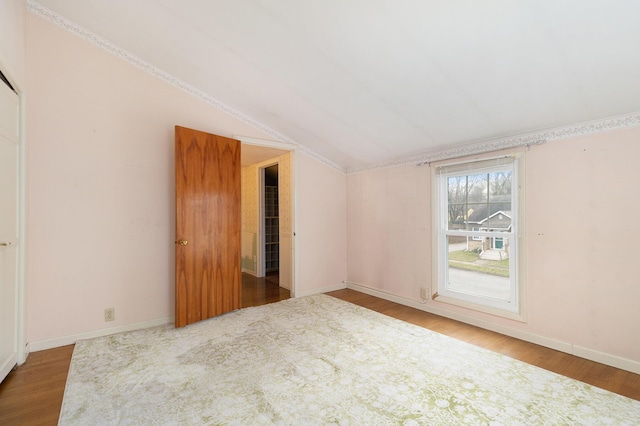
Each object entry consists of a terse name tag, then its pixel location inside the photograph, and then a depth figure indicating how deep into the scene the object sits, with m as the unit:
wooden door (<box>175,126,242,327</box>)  3.18
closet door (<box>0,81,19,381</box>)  2.12
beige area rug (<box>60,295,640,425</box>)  1.76
